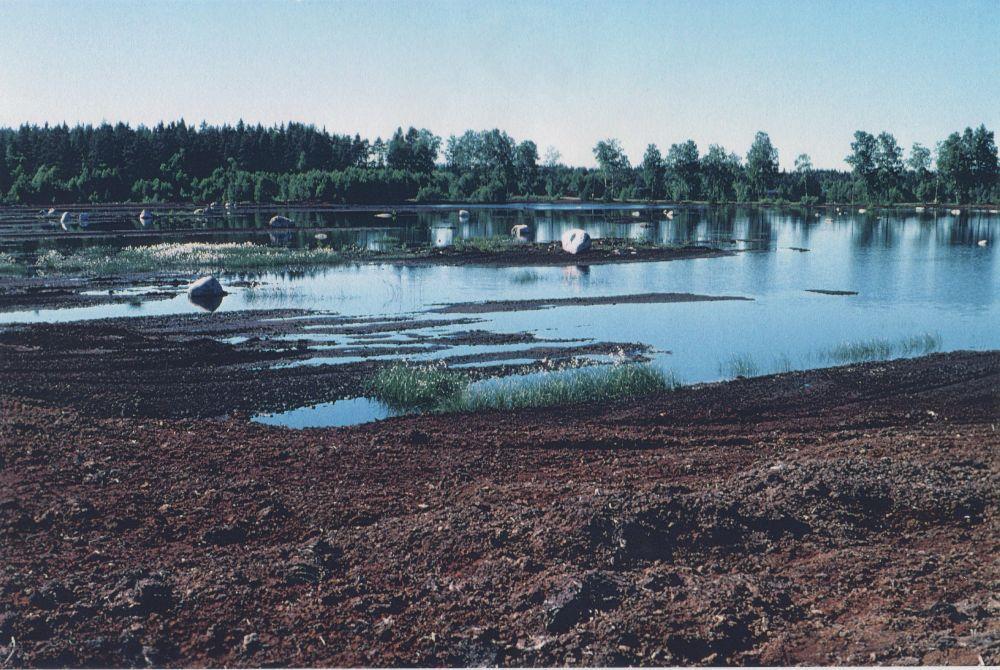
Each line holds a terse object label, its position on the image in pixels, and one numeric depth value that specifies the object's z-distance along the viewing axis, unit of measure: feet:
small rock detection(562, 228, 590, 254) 198.18
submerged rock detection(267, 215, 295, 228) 287.48
